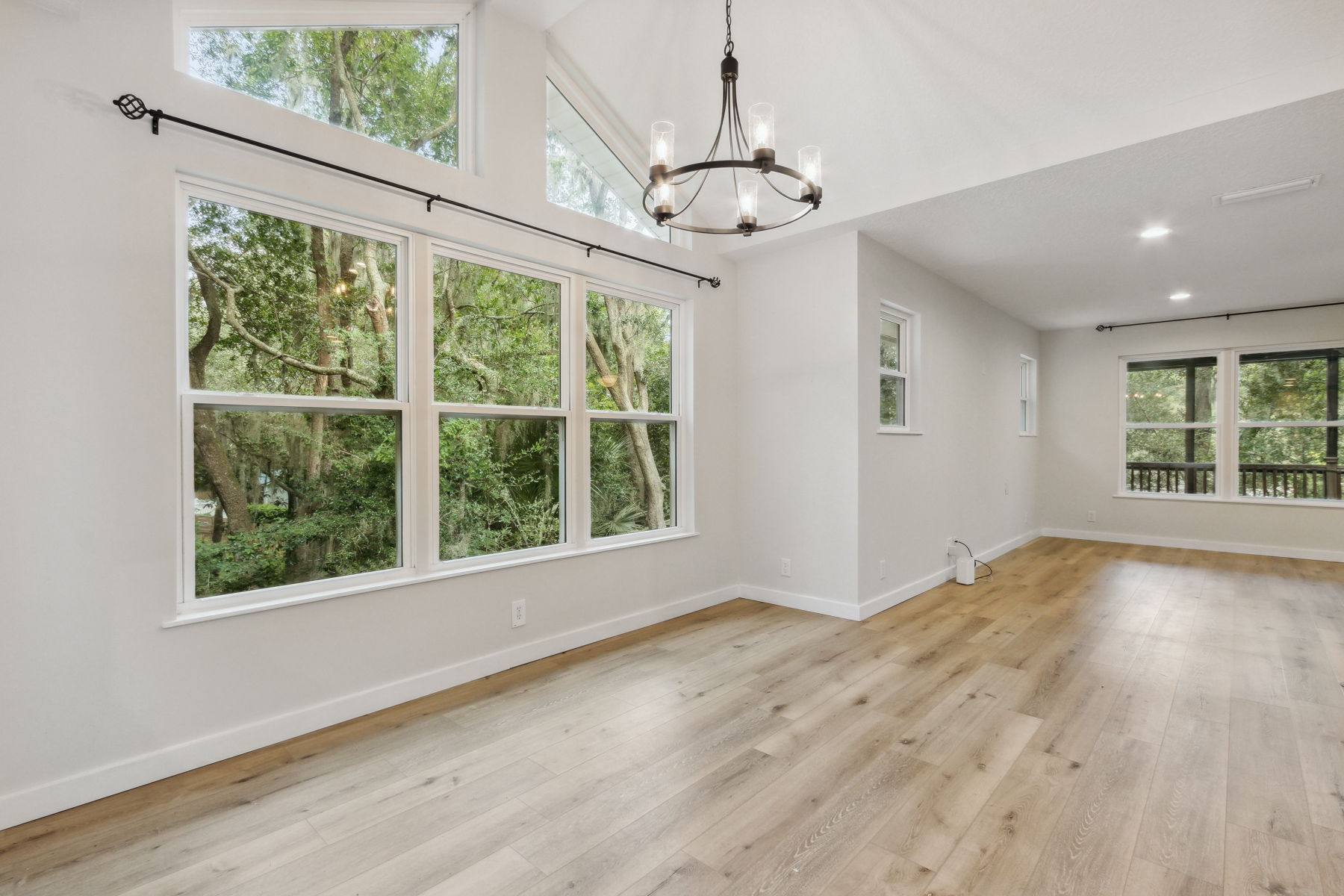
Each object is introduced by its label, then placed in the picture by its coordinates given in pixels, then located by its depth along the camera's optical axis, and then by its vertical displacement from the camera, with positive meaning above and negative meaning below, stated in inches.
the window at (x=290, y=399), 90.4 +7.1
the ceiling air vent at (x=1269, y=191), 122.3 +51.8
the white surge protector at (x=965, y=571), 192.9 -40.1
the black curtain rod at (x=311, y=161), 80.4 +43.8
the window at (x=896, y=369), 170.7 +21.2
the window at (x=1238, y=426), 236.7 +6.9
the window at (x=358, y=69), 93.4 +62.5
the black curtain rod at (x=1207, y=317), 235.2 +51.4
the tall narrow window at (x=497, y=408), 116.5 +7.1
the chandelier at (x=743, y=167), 75.6 +35.6
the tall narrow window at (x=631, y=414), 144.8 +7.2
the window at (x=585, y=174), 135.4 +63.2
